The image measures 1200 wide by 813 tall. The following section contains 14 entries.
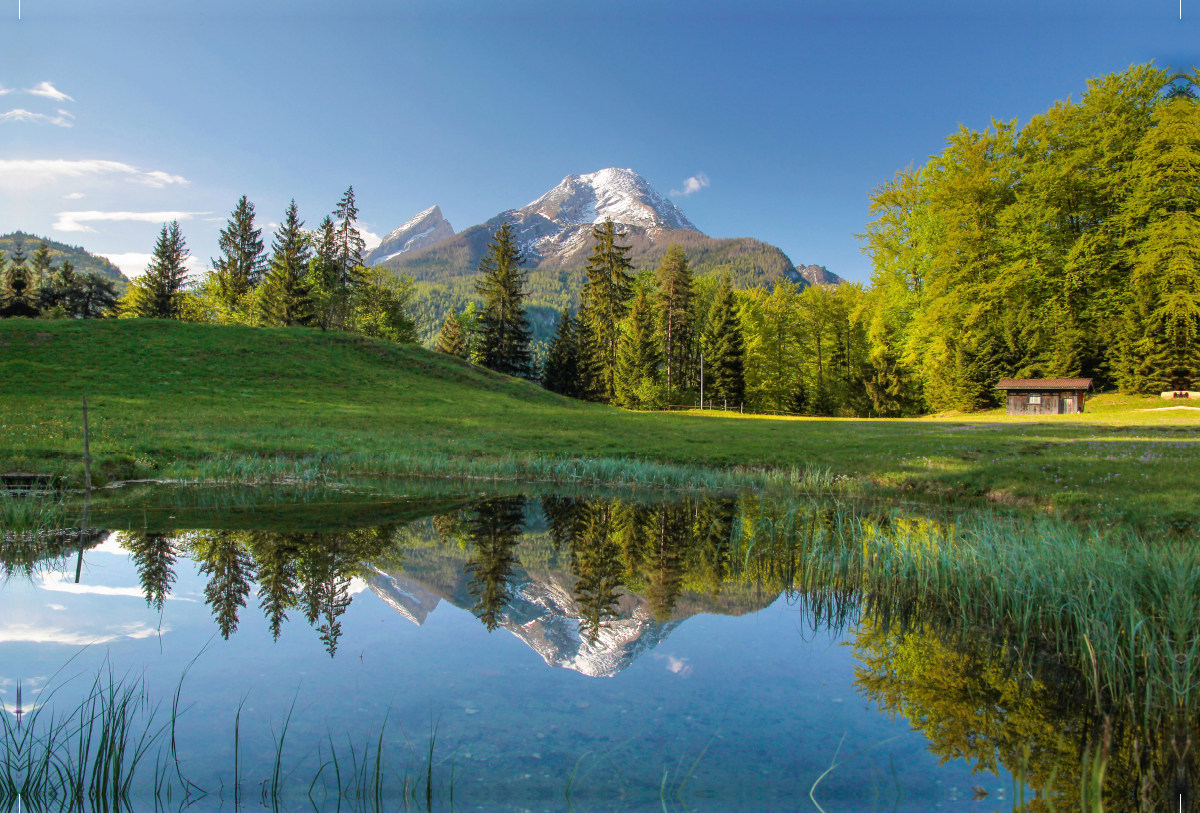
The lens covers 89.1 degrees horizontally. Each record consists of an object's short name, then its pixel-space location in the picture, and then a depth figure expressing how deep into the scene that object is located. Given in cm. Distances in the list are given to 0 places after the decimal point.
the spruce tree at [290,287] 6047
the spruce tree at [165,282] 7131
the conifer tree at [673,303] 6344
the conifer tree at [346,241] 6388
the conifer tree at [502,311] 6500
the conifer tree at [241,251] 7412
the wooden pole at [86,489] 988
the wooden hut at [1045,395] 4137
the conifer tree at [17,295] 6312
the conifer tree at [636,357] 6025
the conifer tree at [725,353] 6303
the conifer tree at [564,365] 6794
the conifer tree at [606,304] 6266
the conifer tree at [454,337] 7612
